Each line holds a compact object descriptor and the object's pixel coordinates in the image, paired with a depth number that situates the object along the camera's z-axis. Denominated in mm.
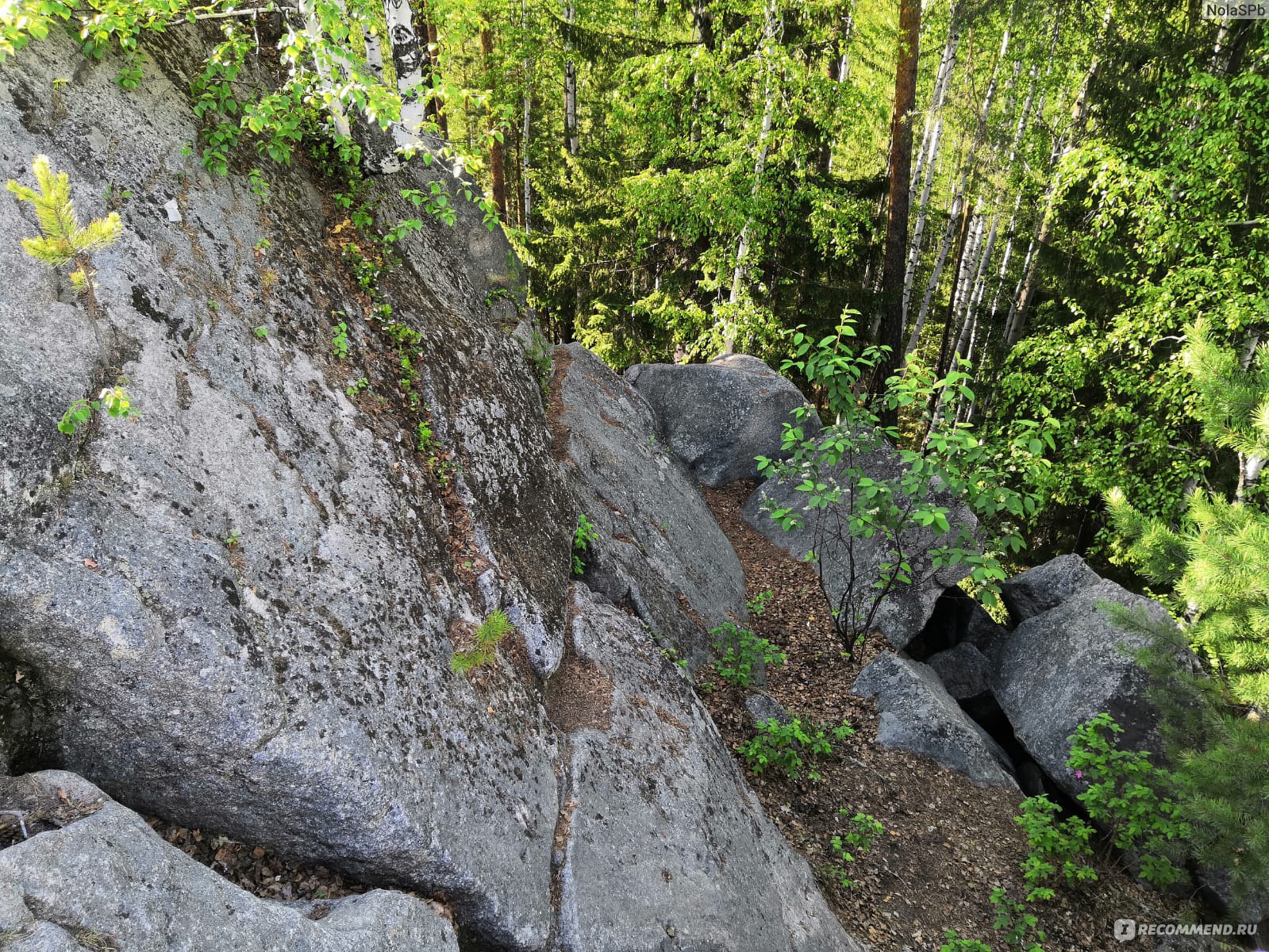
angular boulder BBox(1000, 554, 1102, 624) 9156
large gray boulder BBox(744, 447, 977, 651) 8375
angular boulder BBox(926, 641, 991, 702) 8484
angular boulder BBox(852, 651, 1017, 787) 6727
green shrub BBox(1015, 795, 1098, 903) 5340
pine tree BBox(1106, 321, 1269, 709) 4578
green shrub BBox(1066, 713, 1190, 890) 5246
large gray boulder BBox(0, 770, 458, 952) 1927
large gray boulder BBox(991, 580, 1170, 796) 6918
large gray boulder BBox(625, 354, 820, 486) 11547
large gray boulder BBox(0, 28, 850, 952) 2686
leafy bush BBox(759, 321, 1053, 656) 5832
